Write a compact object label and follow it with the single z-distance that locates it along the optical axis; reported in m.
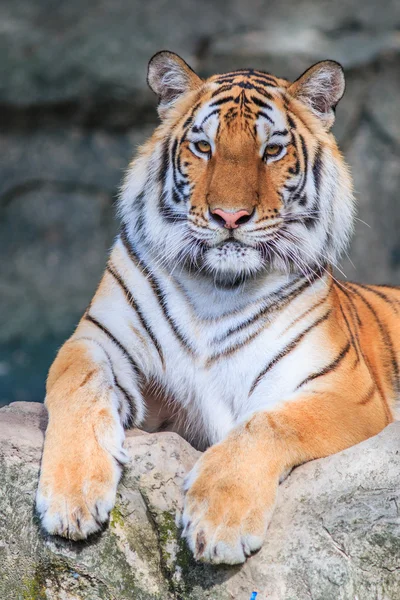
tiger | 9.35
